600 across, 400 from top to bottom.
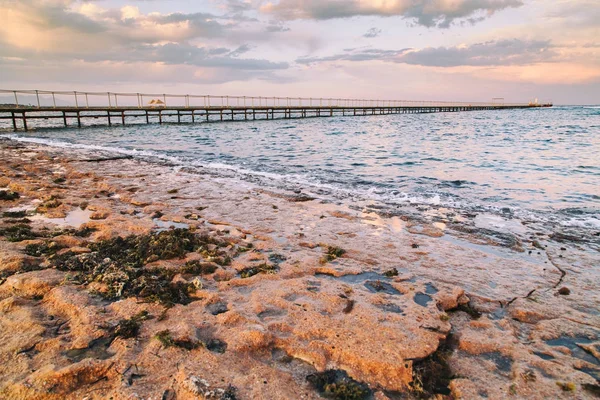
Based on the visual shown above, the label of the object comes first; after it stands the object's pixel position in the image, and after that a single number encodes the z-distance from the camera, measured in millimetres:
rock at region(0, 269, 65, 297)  3268
